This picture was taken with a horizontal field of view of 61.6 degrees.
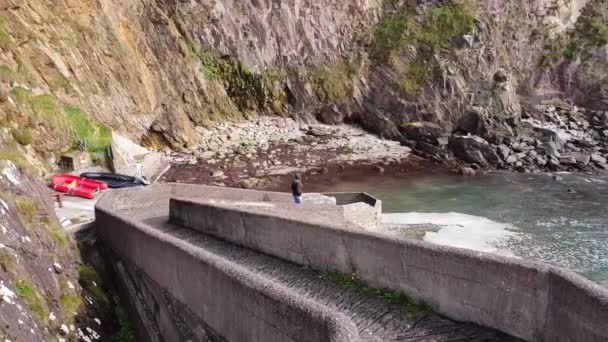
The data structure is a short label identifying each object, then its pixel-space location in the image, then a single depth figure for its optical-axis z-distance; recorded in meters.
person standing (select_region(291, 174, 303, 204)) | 16.80
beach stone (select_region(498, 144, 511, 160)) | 34.06
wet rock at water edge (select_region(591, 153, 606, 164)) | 33.88
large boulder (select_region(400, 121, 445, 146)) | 37.97
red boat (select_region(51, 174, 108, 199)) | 16.86
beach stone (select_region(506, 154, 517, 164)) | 33.44
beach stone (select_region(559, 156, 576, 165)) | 33.47
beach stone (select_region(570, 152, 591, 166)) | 33.64
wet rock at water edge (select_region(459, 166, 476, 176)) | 31.33
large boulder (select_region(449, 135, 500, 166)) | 33.78
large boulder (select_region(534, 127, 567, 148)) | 36.12
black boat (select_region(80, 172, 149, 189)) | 19.25
